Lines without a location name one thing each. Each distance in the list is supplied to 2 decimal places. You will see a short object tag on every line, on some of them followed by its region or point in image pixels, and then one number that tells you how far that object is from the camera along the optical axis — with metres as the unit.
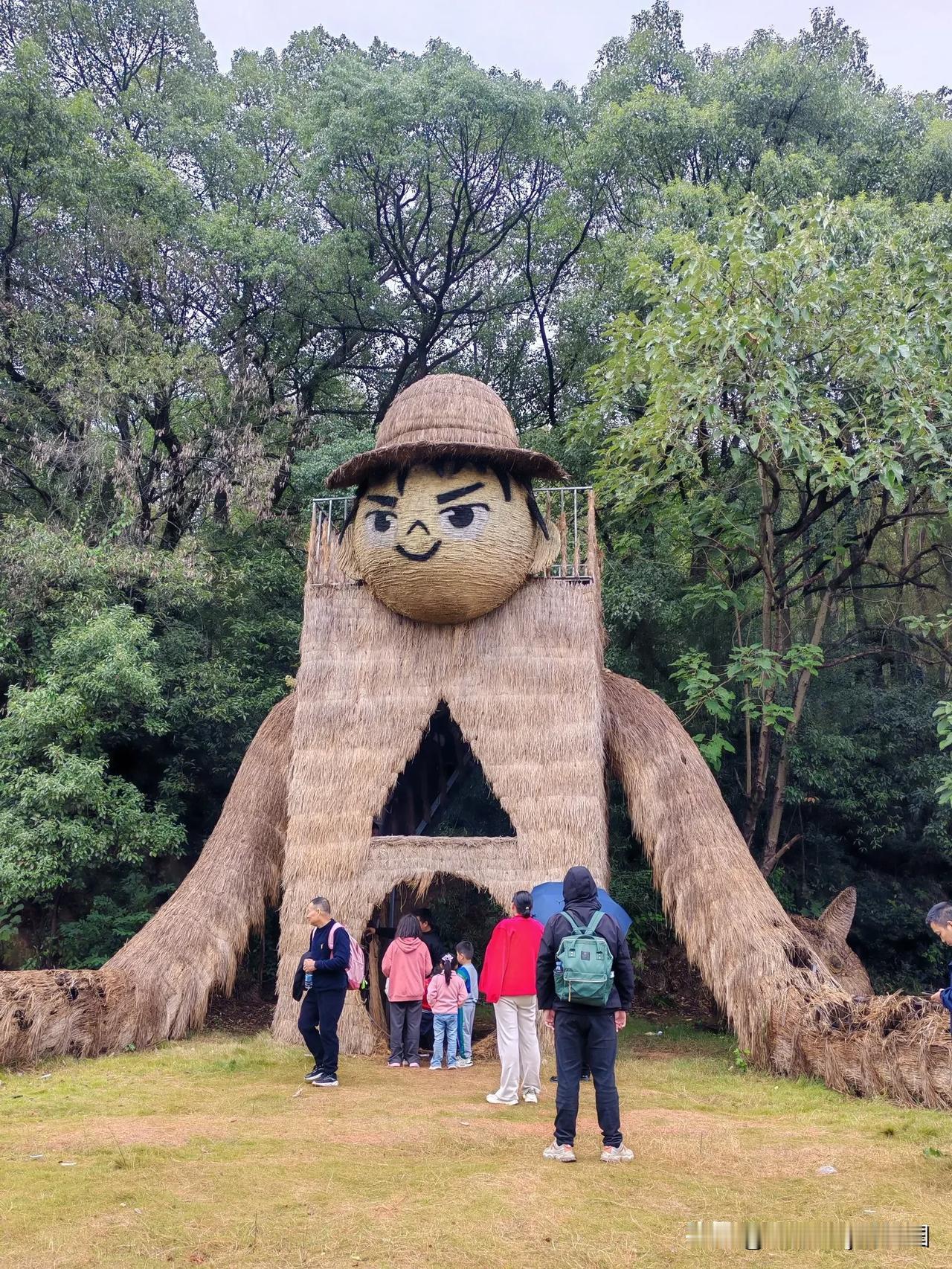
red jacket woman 7.10
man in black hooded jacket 5.30
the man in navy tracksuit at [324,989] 7.46
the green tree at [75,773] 11.68
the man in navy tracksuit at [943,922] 5.12
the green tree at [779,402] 11.71
